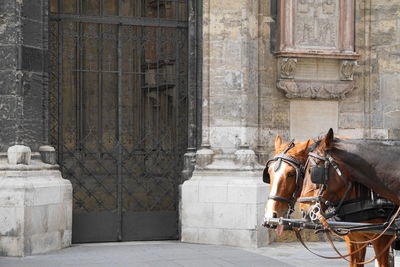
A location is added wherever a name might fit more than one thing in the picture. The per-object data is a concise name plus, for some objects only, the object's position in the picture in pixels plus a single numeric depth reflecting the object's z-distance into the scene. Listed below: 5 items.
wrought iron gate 21.58
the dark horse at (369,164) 10.94
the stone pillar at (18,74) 19.48
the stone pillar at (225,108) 21.50
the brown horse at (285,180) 11.28
